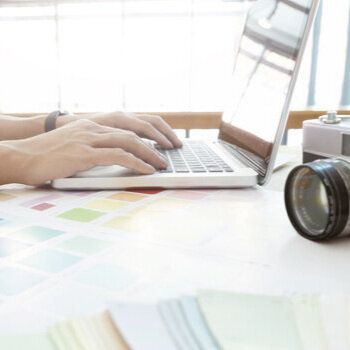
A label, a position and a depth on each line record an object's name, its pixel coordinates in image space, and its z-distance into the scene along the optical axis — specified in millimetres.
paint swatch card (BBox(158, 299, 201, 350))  208
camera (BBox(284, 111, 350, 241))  338
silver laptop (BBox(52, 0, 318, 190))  524
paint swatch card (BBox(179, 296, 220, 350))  209
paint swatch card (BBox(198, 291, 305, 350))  213
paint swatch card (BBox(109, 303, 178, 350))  209
